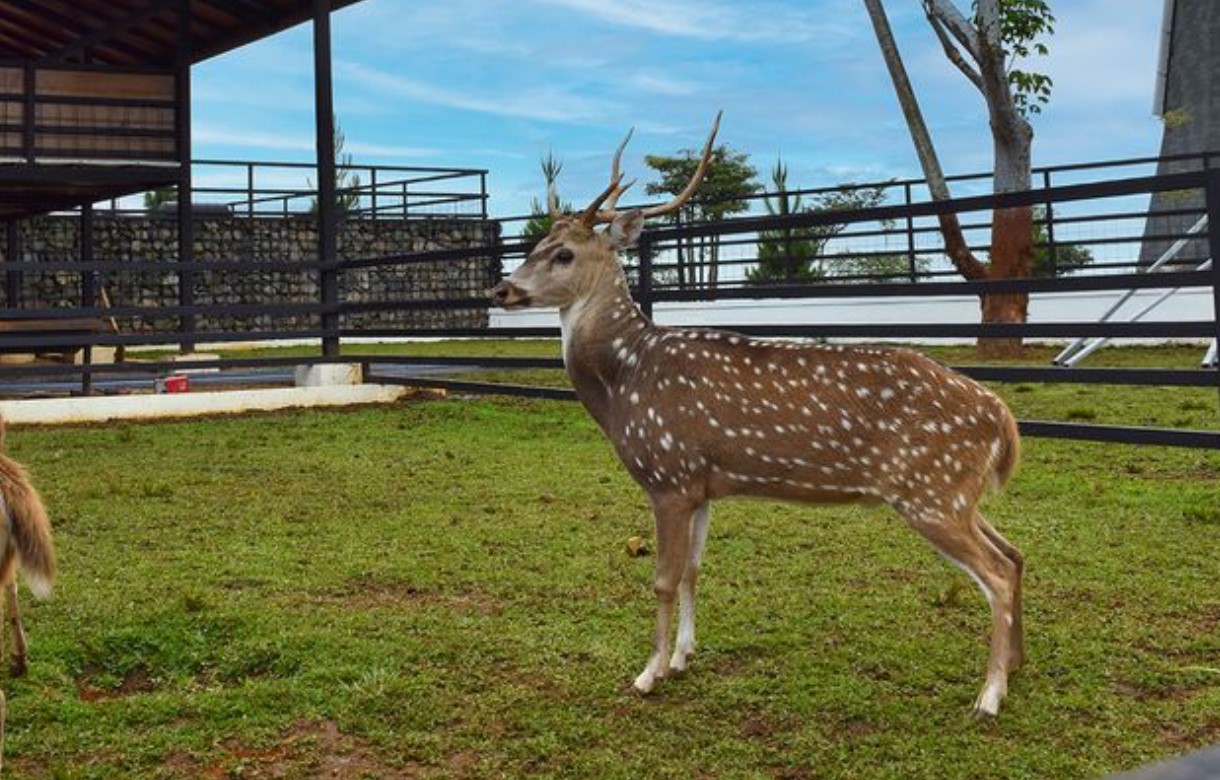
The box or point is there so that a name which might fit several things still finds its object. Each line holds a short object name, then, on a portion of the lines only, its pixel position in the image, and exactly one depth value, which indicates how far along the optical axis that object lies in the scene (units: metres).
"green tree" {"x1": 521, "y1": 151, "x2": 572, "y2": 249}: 33.78
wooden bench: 16.05
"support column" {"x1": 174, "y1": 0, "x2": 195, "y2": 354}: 20.27
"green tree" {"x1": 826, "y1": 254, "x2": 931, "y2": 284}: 25.39
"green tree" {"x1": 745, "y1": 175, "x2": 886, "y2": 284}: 28.61
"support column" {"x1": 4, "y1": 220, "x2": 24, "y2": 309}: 24.81
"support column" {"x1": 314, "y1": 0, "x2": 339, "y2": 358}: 17.50
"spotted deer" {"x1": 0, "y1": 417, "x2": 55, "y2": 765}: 3.82
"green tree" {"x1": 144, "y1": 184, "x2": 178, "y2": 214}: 41.10
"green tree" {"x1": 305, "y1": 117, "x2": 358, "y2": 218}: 36.25
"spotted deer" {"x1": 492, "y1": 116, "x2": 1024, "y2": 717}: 4.35
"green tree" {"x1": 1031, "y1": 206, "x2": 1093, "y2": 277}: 23.95
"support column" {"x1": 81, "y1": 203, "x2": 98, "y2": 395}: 16.75
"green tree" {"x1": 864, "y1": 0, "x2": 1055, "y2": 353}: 19.41
